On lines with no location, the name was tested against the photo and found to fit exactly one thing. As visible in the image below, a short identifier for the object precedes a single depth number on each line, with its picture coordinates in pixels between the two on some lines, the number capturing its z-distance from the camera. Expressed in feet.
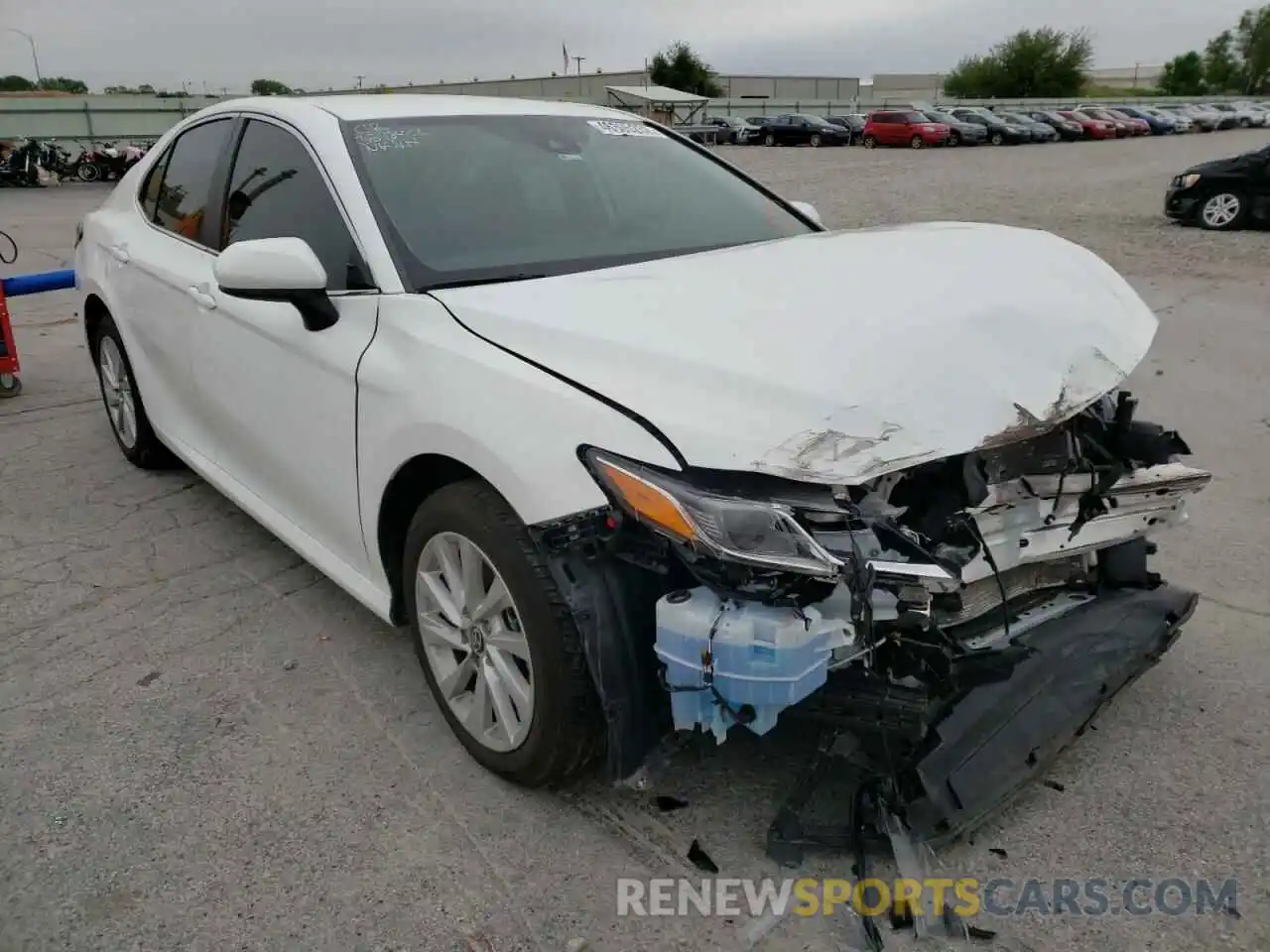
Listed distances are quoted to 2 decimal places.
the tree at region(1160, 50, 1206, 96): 314.35
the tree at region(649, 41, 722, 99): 254.47
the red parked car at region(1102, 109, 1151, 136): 149.38
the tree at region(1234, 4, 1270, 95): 316.19
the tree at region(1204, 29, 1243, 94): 321.11
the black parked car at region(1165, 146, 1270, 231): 43.75
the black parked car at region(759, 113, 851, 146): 134.00
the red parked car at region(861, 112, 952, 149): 126.00
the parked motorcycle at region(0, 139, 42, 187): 77.92
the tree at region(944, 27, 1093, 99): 265.75
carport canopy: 141.38
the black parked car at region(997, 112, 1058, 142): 136.87
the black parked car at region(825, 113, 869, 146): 135.73
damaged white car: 6.57
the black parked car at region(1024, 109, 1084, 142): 143.64
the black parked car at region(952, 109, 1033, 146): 134.51
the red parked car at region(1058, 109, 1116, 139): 144.25
